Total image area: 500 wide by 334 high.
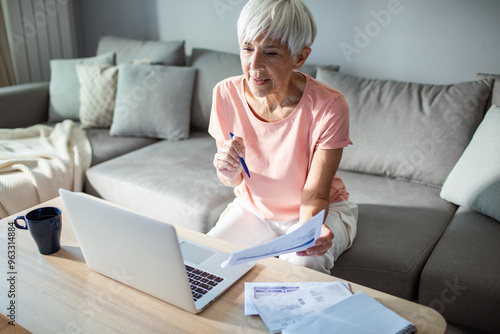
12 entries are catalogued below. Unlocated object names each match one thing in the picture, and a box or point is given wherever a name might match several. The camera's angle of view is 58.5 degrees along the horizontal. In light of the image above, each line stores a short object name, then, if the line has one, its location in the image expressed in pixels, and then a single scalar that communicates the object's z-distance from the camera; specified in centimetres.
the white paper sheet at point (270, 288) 97
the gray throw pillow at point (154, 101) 250
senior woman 121
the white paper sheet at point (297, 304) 88
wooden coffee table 88
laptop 85
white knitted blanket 191
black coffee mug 110
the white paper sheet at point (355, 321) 84
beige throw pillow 259
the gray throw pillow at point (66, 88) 276
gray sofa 141
